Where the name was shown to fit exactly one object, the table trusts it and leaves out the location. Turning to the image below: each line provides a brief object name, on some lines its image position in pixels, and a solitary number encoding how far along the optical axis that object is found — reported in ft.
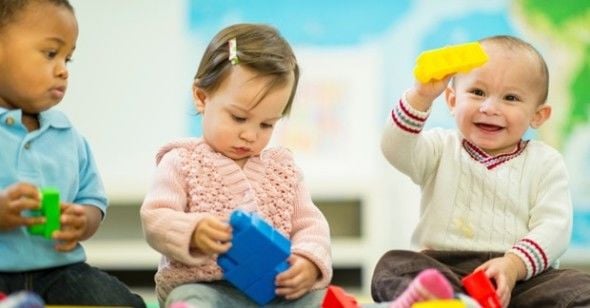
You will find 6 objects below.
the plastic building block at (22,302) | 4.80
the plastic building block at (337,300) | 5.28
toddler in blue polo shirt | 5.56
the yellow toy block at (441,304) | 5.02
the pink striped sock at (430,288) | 5.11
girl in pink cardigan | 5.57
